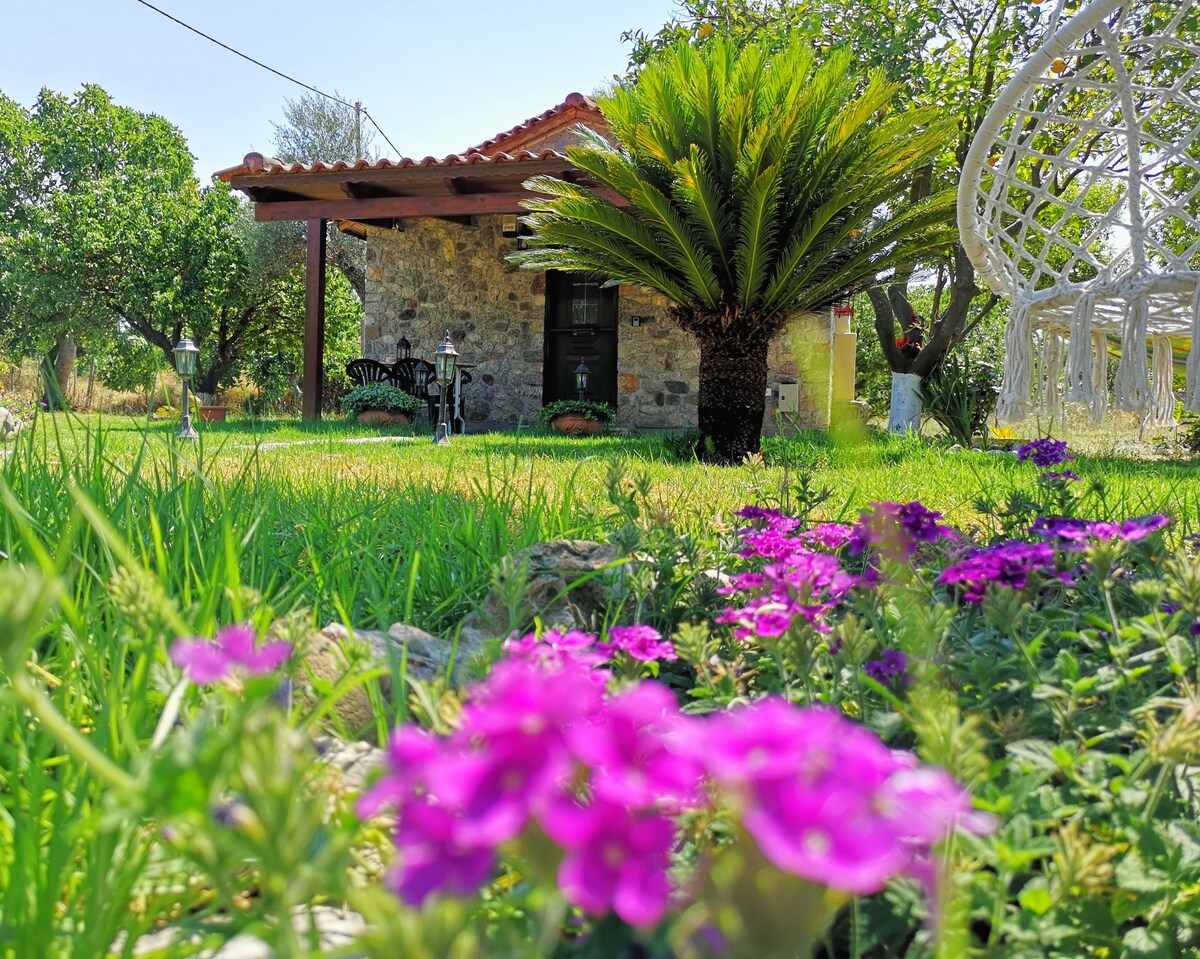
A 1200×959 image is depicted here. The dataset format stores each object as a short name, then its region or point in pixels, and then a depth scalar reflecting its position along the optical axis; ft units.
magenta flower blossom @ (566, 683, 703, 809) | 1.03
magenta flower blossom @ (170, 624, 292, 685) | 1.19
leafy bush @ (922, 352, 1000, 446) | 28.50
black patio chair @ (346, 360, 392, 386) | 34.22
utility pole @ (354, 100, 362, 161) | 59.16
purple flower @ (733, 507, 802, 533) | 5.54
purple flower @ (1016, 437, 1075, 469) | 7.18
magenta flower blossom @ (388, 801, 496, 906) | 1.03
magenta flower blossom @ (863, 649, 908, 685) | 3.80
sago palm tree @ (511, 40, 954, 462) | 19.83
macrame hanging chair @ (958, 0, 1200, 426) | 14.23
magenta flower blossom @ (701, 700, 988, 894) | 0.94
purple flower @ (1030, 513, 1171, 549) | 3.95
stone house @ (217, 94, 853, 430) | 32.94
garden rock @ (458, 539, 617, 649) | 5.49
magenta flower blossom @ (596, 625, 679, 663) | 3.45
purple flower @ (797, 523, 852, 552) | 5.30
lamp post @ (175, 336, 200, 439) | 23.29
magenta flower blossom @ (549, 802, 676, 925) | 0.97
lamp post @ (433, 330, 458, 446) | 25.91
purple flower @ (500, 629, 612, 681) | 2.53
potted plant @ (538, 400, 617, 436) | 30.71
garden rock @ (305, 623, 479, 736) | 3.69
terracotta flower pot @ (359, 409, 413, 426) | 31.86
